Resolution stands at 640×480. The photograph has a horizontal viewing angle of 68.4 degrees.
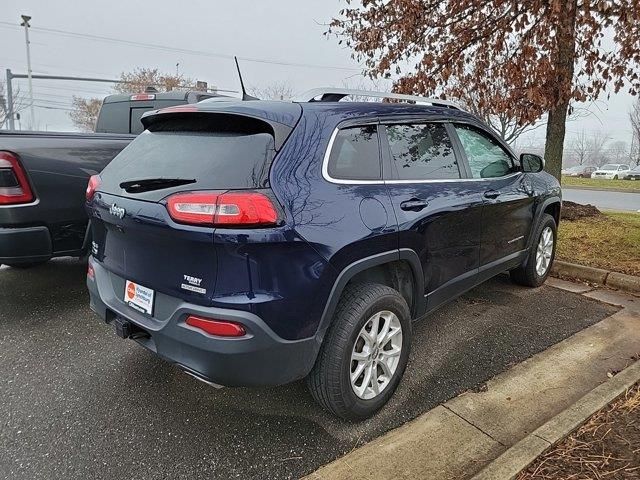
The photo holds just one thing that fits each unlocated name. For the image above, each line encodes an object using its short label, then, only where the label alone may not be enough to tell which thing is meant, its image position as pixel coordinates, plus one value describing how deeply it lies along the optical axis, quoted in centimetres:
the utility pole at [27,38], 2998
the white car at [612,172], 4047
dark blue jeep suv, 212
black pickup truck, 359
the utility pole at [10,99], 2632
